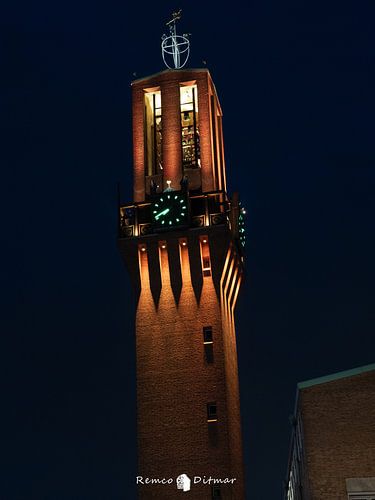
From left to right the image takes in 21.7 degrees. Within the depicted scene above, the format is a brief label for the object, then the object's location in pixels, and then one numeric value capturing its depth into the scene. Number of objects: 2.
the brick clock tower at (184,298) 58.34
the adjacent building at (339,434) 46.53
